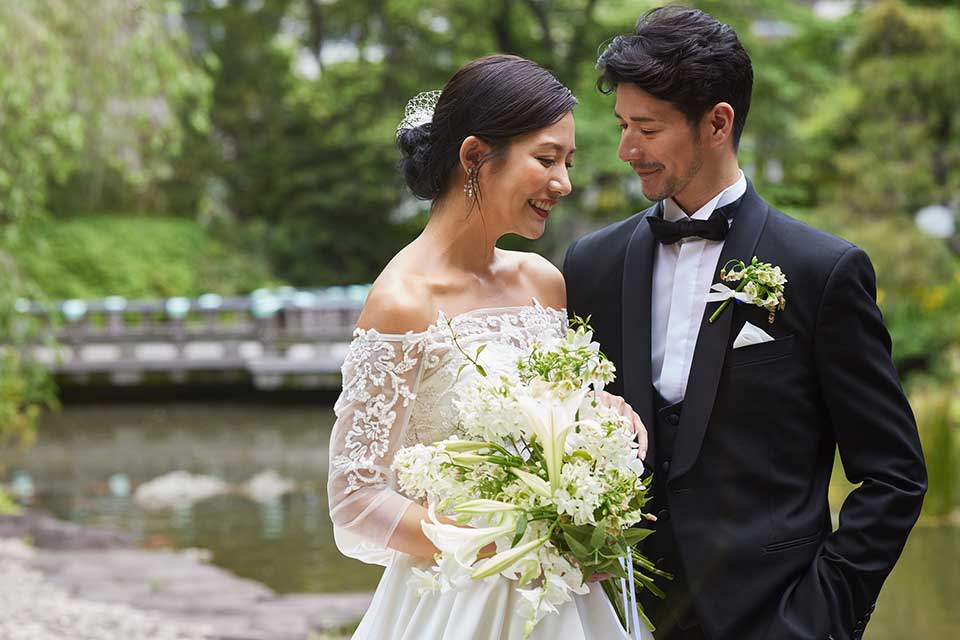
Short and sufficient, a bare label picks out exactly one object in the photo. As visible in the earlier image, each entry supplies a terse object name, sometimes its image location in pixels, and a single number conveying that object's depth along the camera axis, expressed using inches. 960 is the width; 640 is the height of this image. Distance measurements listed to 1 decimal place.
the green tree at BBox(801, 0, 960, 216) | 616.4
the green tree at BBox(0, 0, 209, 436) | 317.1
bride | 100.4
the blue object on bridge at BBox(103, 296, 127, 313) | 824.6
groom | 97.0
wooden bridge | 750.5
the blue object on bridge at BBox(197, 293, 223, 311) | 835.4
